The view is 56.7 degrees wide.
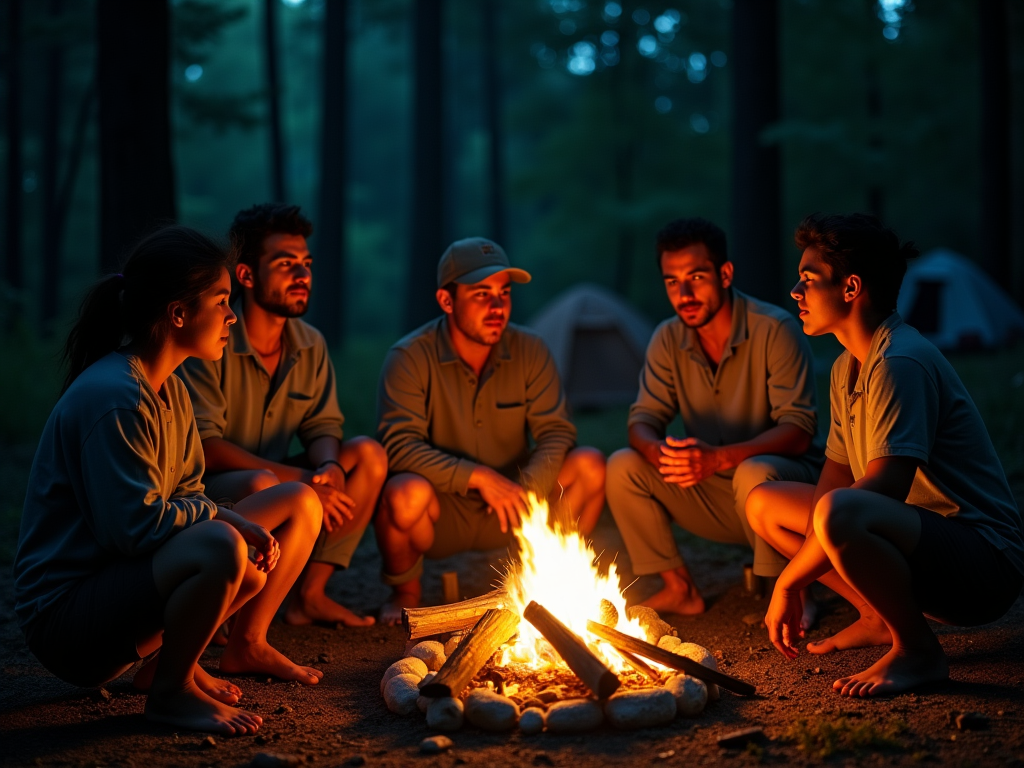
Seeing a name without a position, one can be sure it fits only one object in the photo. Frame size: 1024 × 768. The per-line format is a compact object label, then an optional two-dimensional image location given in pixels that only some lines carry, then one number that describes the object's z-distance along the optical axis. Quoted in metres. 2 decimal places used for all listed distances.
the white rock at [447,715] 3.10
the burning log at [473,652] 3.17
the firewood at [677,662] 3.22
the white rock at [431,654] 3.64
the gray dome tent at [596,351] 11.55
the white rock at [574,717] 3.04
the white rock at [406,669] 3.47
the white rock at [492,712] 3.08
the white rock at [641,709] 3.05
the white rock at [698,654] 3.41
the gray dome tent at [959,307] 13.91
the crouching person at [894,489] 3.21
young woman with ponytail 3.00
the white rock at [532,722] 3.05
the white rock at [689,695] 3.14
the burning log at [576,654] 3.10
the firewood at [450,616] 3.73
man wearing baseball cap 4.52
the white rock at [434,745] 2.92
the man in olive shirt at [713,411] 4.46
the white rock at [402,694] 3.29
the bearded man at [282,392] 4.34
